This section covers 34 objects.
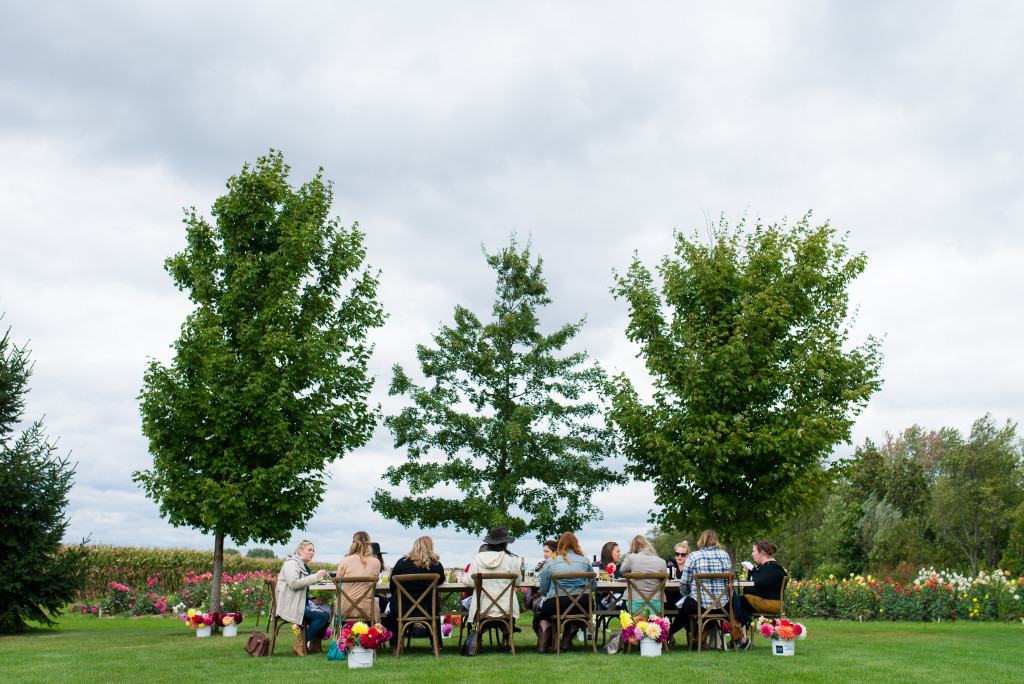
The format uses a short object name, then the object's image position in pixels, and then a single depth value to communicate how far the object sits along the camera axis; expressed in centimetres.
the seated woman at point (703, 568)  1065
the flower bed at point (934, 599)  1783
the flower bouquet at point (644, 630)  1017
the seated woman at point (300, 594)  1091
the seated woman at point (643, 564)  1069
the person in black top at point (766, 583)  1066
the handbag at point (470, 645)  1053
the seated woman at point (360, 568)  1038
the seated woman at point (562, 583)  1057
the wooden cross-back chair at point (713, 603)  1053
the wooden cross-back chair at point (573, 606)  1044
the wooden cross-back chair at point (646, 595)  1050
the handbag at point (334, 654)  1028
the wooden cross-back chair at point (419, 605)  1021
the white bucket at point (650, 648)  1024
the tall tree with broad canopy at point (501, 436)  1934
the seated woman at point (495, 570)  1051
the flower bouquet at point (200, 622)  1419
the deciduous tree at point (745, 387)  1745
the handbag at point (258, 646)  1094
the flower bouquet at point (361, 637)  938
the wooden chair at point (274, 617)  1109
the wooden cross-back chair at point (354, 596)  1023
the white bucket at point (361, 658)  938
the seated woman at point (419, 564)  1041
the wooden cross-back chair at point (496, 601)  1045
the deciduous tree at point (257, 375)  1527
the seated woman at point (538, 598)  1088
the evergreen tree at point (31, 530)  1538
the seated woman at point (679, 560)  1333
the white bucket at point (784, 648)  1043
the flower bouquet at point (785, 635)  1042
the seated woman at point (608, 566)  1214
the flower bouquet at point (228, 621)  1421
